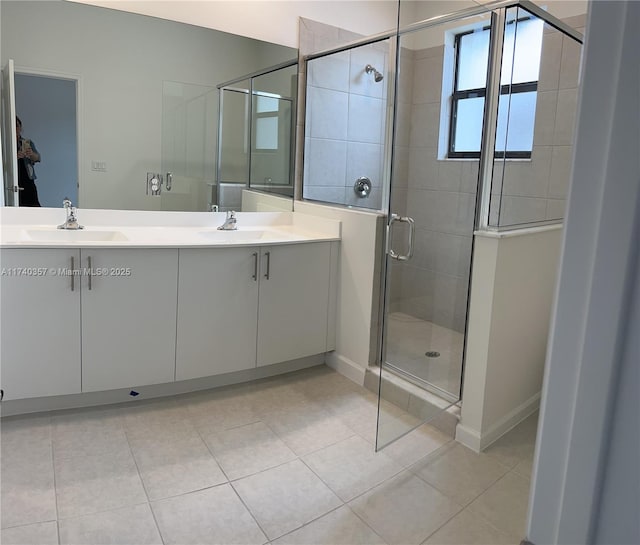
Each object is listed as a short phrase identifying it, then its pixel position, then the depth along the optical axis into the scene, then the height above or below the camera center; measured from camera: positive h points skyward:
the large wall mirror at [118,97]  2.52 +0.42
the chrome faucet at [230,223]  3.19 -0.24
